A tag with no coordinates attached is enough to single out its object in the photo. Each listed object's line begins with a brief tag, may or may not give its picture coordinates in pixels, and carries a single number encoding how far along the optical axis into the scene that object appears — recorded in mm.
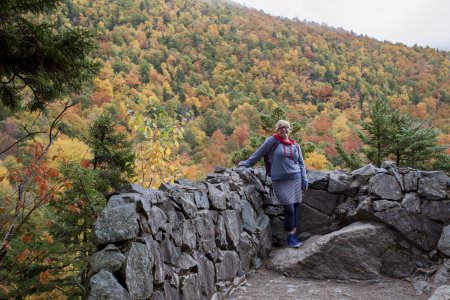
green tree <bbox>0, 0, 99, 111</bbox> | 3531
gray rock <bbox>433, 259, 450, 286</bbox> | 6193
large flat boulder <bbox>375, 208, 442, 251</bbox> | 6883
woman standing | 6996
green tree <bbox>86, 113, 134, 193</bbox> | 9544
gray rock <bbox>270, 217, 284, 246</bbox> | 7676
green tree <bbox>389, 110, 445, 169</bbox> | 12249
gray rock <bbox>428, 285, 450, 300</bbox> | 5253
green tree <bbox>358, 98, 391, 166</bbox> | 13242
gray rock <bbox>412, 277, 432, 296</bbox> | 6091
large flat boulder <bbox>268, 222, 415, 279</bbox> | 6836
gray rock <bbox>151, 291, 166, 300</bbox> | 3894
